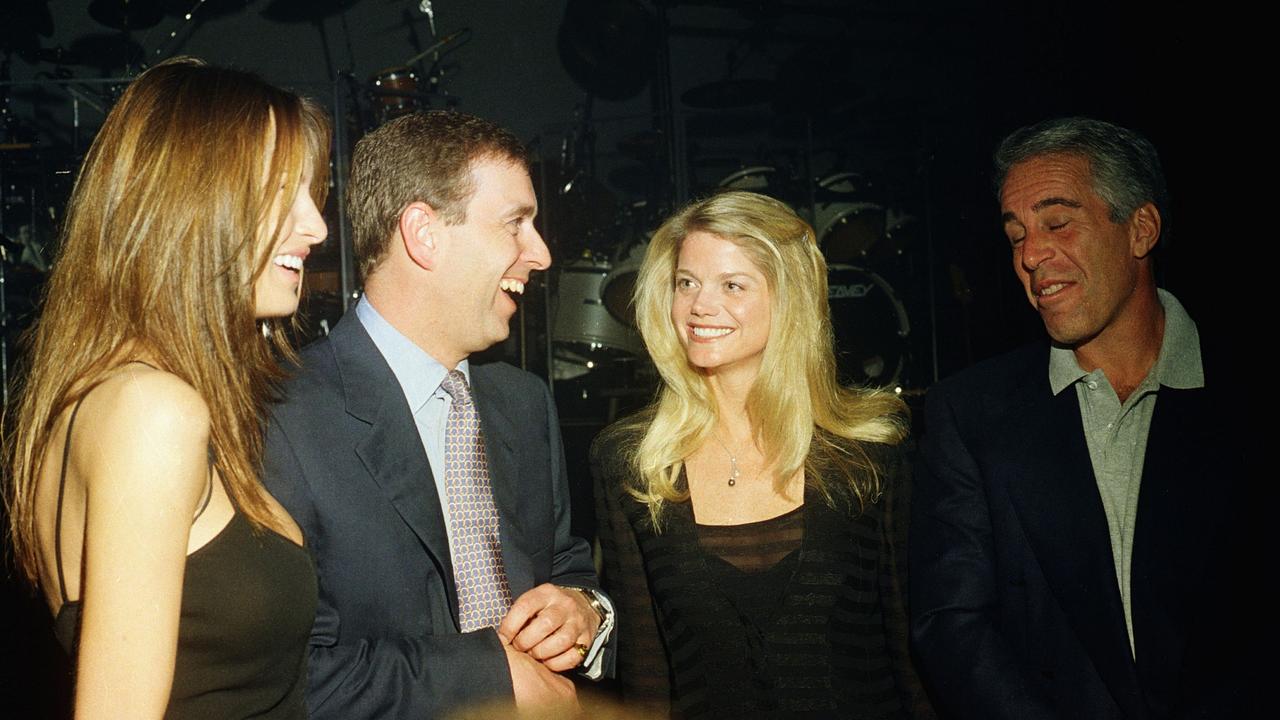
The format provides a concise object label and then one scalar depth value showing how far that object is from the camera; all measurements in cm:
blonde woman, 201
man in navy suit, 163
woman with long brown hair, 107
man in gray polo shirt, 170
